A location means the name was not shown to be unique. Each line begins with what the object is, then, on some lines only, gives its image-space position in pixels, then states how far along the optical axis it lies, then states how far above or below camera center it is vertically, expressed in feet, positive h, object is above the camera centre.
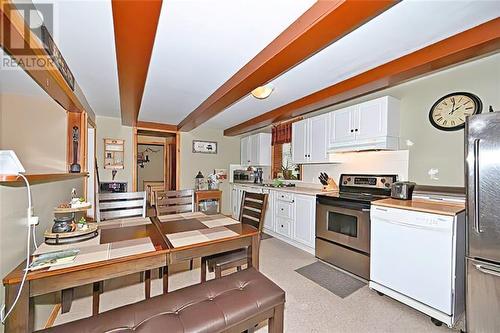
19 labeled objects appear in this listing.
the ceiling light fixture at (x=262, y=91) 8.19 +2.80
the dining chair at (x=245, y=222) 6.36 -2.00
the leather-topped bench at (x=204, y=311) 3.59 -2.60
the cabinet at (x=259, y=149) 16.88 +1.32
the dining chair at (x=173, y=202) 8.39 -1.44
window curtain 14.25 +2.22
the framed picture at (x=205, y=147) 17.61 +1.56
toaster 7.75 -0.80
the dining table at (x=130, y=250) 3.38 -1.70
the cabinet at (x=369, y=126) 8.77 +1.75
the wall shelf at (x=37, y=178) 3.48 -0.32
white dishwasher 5.71 -2.66
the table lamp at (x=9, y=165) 3.61 -0.01
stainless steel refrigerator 4.93 -1.25
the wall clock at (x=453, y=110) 7.31 +2.02
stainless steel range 8.06 -2.19
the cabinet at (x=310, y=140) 11.29 +1.45
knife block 11.66 -1.03
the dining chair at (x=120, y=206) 7.59 -1.43
